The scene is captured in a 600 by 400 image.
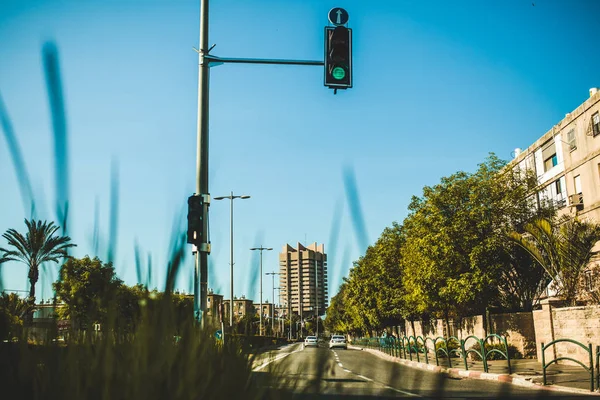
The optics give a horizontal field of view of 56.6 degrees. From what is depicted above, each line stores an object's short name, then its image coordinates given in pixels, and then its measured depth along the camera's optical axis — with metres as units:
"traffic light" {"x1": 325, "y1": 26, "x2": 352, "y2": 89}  9.44
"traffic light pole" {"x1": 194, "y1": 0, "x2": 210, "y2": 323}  9.63
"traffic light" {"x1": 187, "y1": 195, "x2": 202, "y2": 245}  8.52
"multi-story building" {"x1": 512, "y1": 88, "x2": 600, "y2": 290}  29.45
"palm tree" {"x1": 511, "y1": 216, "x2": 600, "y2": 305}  21.77
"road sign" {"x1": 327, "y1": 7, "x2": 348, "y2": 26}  9.40
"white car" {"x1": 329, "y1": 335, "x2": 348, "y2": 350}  53.44
